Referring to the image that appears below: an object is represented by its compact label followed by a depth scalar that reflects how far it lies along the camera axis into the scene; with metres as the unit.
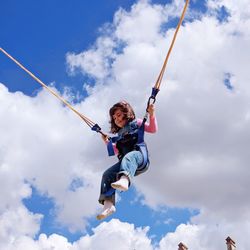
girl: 7.04
